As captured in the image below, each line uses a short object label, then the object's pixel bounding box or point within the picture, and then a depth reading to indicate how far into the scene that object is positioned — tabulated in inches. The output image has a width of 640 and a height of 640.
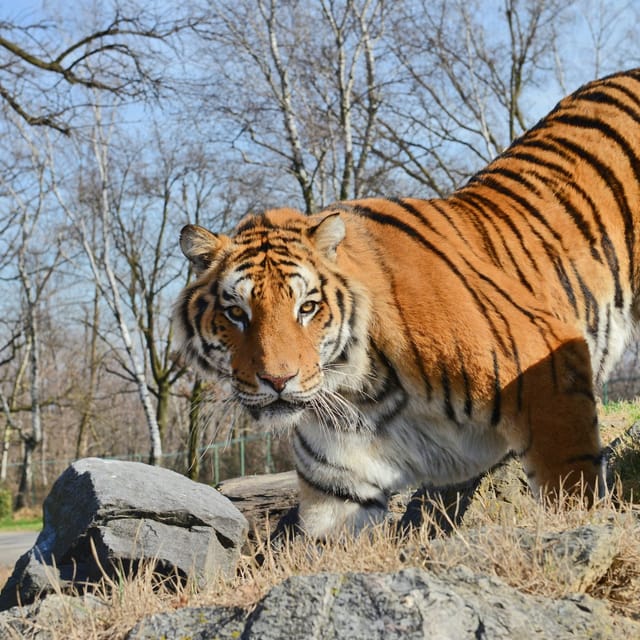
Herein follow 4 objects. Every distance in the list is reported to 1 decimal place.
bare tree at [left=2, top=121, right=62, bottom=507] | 1019.3
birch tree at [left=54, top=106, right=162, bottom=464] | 752.3
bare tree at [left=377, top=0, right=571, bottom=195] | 755.4
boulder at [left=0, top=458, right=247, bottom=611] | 187.5
